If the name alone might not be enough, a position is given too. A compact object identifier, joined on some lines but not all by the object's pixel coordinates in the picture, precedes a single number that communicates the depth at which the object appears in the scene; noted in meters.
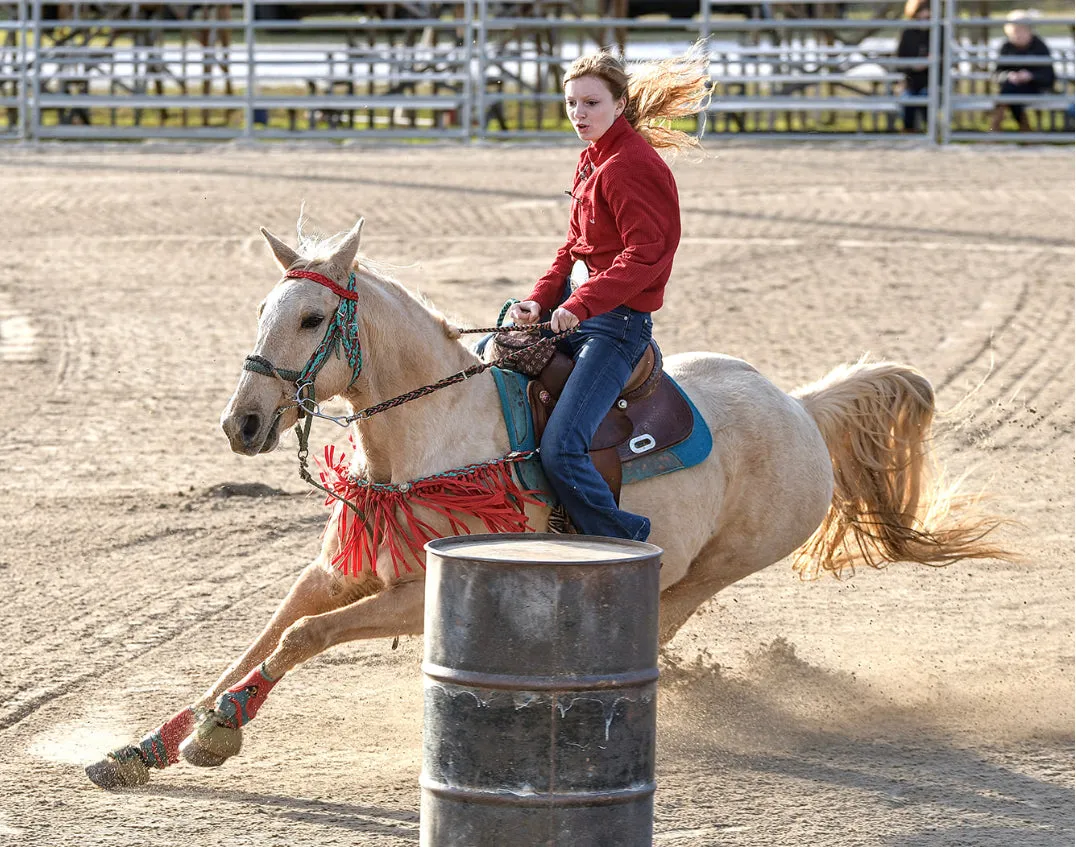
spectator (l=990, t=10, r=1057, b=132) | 38.03
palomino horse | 9.23
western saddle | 10.25
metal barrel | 7.30
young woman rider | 9.78
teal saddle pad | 10.09
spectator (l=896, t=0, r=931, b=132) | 38.84
